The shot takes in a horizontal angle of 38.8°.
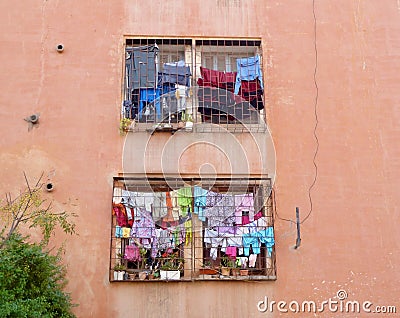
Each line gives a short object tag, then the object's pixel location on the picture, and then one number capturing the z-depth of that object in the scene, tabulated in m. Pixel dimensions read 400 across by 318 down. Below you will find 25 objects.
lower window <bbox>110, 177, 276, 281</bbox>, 9.93
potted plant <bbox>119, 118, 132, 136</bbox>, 10.55
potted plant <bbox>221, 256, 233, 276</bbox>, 9.92
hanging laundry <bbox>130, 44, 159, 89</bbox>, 10.93
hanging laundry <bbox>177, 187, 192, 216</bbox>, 10.27
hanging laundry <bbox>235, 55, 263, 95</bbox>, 11.11
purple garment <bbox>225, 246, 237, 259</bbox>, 10.02
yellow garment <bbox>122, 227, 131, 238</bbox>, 10.02
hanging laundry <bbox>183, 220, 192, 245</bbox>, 10.12
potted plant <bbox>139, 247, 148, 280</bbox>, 9.94
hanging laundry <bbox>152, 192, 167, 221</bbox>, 10.21
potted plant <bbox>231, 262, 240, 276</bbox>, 9.95
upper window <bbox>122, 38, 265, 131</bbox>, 10.80
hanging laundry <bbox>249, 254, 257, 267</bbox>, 10.02
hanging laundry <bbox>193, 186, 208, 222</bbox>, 10.22
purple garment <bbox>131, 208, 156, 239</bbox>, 10.05
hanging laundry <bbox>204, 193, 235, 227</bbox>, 10.20
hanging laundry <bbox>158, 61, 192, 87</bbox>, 10.99
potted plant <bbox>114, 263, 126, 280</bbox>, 9.73
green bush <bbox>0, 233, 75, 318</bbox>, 7.67
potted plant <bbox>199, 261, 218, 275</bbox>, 9.95
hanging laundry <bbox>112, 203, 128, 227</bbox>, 10.10
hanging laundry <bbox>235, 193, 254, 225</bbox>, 10.25
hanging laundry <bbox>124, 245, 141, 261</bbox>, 9.94
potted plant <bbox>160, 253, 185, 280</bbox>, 9.75
